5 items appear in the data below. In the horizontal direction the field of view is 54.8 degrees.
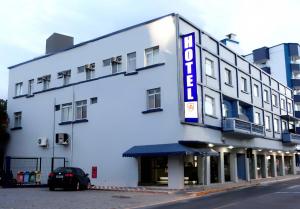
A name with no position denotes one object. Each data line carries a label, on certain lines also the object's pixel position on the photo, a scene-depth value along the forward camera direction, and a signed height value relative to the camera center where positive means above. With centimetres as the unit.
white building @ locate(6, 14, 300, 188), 1820 +297
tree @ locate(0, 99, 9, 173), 2607 +157
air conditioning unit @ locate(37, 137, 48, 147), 2338 +57
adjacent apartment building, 4624 +1366
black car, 1746 -183
